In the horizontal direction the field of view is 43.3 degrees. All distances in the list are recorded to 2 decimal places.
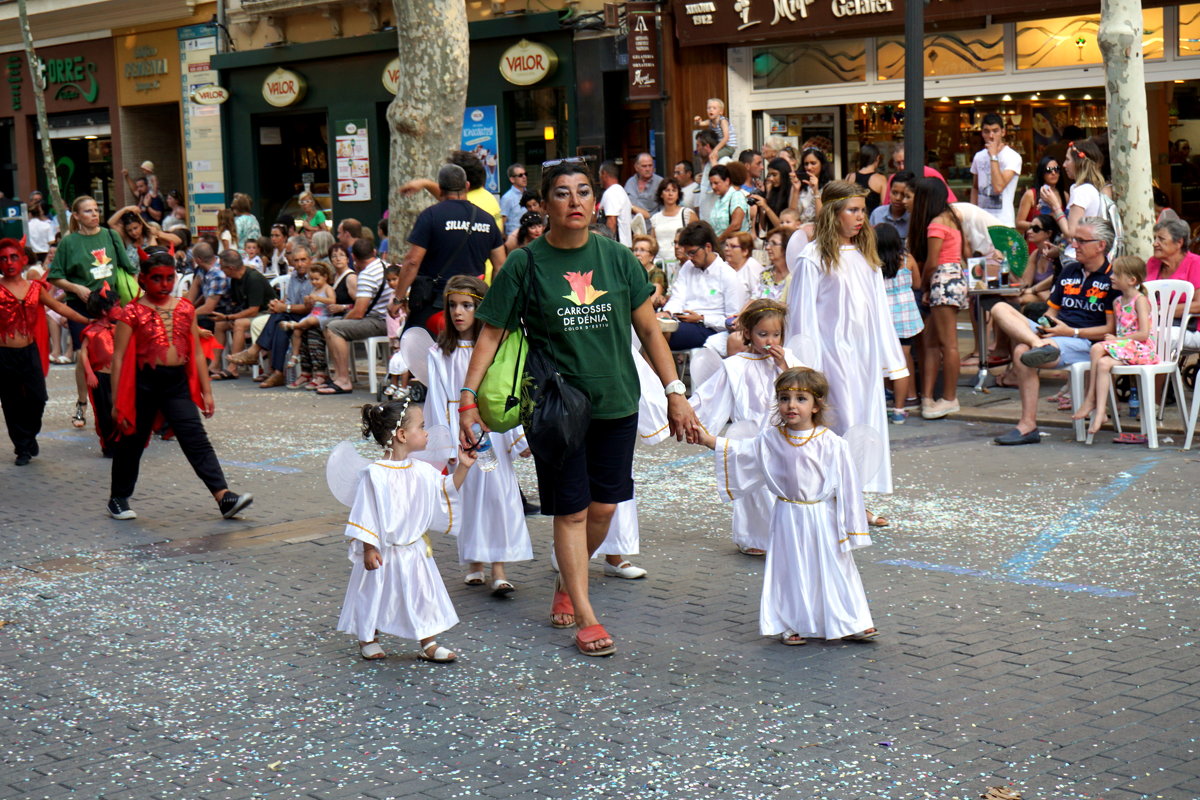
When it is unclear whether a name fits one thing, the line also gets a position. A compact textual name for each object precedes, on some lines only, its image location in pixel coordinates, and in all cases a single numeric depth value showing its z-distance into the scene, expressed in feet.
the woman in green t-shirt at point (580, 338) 19.45
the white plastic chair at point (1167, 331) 34.18
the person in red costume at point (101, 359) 37.09
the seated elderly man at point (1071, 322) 34.65
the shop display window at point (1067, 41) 51.19
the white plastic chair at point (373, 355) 48.70
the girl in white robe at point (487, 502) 22.86
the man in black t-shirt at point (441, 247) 31.40
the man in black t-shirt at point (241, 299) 54.90
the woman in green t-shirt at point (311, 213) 75.41
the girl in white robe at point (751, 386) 24.82
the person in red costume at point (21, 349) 36.96
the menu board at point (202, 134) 88.94
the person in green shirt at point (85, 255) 40.42
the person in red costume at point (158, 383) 29.22
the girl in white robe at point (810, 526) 19.62
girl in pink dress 34.06
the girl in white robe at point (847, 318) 26.53
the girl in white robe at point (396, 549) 19.38
